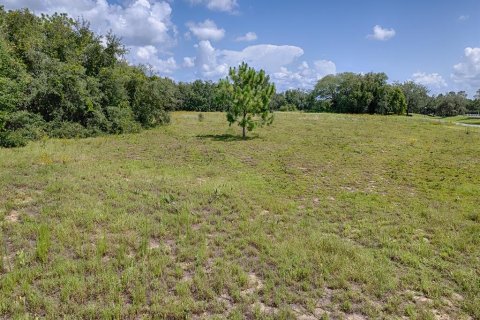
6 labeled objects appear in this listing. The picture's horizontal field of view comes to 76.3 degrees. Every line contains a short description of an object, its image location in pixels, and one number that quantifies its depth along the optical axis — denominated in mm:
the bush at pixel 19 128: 14594
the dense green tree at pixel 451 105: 81688
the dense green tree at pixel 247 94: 21172
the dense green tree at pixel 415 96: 80312
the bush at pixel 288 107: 84500
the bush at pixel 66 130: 18516
